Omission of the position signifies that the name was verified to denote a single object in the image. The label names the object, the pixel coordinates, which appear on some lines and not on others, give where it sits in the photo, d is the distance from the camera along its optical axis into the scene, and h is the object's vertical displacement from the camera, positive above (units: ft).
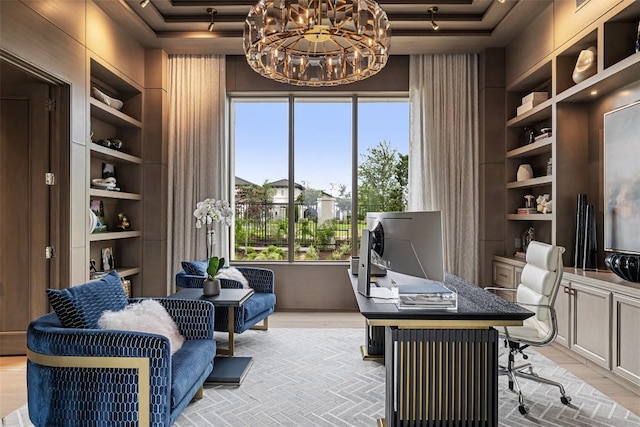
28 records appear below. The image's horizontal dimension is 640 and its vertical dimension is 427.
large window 17.01 +1.85
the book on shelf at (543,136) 13.11 +2.63
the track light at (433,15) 13.62 +6.92
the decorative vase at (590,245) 11.20 -0.89
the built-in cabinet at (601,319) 8.74 -2.62
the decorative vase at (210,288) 10.60 -2.01
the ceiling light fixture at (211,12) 13.80 +7.11
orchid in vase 11.29 +0.08
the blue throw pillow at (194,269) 12.64 -1.76
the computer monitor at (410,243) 6.78 -0.55
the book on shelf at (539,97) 13.69 +4.06
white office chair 8.30 -2.25
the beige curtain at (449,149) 15.96 +2.62
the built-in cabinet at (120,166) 13.91 +1.84
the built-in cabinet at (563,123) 10.18 +3.05
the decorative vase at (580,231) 11.47 -0.51
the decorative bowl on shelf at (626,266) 9.15 -1.24
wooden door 11.25 +0.43
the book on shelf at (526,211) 14.35 +0.09
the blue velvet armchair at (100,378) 6.14 -2.57
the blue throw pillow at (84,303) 6.61 -1.56
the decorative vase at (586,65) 10.97 +4.19
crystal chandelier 7.82 +3.77
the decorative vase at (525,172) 14.69 +1.54
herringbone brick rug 7.70 -4.01
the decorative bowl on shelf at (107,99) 13.36 +4.07
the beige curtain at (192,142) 16.33 +2.97
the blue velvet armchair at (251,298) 11.07 -2.65
